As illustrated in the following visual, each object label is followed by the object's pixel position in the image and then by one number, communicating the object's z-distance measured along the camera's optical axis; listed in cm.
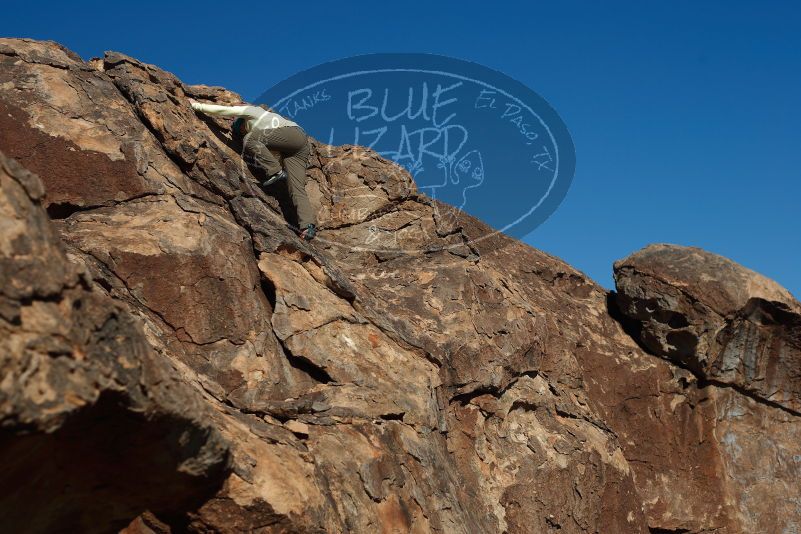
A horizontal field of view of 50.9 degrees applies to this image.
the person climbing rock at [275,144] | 974
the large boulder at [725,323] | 1127
